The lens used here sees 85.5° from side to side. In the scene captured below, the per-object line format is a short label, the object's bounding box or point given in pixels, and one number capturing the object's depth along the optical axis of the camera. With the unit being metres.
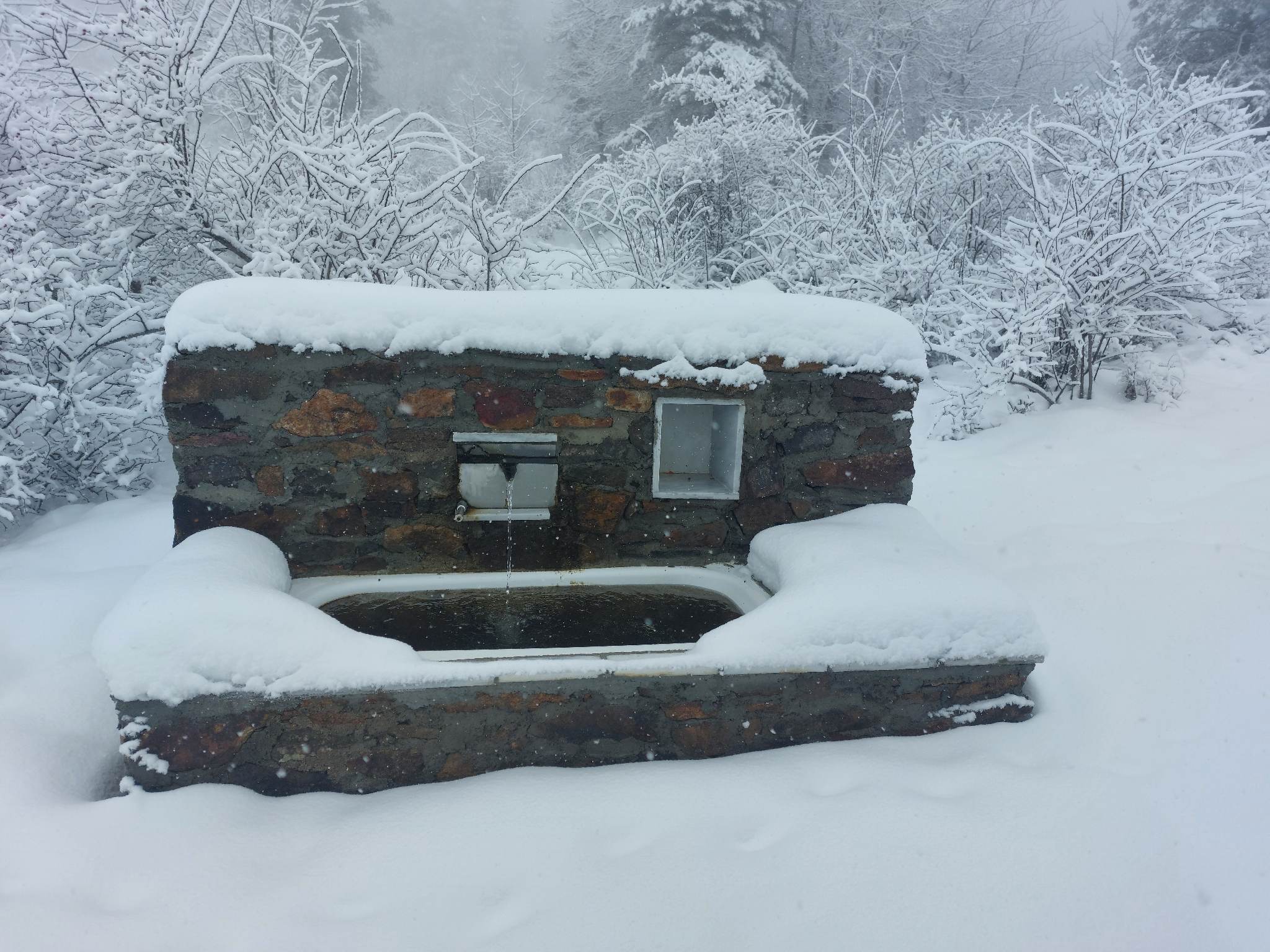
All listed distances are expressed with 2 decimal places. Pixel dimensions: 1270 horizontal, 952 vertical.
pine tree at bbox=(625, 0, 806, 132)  12.64
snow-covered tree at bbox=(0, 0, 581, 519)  3.93
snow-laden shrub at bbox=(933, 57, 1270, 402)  4.39
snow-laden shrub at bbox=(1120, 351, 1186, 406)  4.78
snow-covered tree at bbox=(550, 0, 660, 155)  15.35
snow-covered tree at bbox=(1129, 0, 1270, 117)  11.91
